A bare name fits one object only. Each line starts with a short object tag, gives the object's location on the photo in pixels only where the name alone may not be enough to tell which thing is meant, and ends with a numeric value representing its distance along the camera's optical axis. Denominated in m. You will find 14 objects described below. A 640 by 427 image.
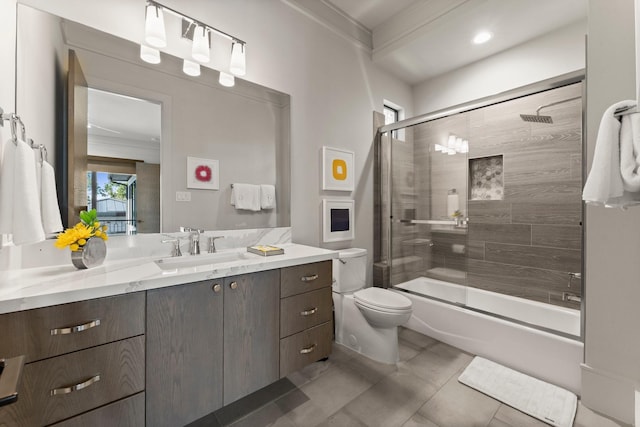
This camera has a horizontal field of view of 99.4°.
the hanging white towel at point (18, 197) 0.91
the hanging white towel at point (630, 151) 1.01
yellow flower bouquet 1.18
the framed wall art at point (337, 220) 2.45
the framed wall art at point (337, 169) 2.45
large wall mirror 1.31
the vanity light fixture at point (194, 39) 1.52
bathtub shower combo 2.05
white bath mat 1.47
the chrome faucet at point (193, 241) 1.67
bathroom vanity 0.88
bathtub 1.71
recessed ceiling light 2.47
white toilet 1.90
